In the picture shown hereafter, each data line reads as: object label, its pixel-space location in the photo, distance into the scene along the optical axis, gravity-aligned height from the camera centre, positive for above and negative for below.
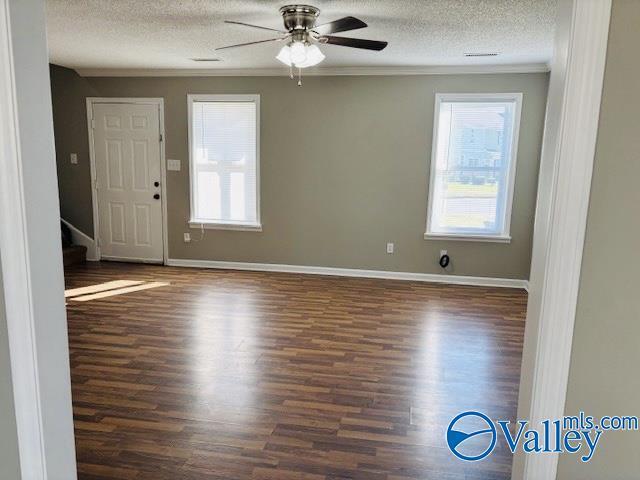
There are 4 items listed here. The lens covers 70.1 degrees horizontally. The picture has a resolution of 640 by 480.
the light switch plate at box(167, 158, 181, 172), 5.88 +0.04
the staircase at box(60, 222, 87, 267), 5.90 -1.12
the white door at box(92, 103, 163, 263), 5.91 -0.18
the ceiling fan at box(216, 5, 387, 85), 2.98 +0.92
